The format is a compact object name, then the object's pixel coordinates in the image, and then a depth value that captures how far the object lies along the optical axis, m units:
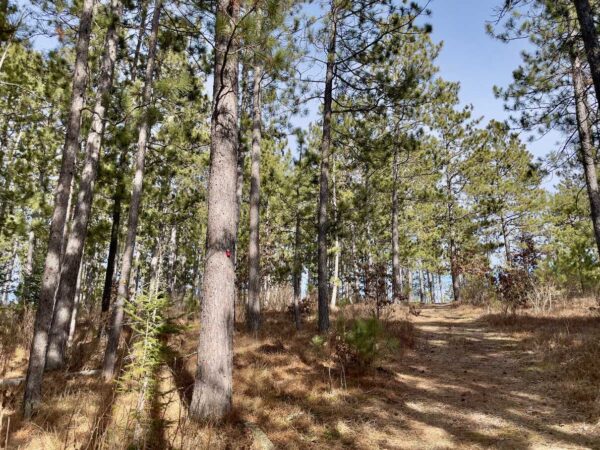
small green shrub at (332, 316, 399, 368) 6.44
